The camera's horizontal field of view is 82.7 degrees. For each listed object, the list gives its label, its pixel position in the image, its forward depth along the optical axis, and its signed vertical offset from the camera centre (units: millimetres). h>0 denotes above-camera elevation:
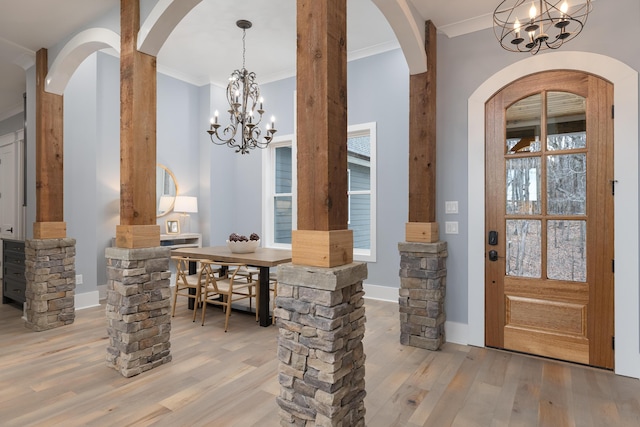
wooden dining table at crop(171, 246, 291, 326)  3586 -463
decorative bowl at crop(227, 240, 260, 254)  4070 -372
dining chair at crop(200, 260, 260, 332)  3609 -751
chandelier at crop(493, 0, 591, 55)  2850 +1583
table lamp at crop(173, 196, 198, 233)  5473 +138
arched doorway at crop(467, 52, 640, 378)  2617 +87
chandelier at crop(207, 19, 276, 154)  4156 +1440
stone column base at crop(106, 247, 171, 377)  2610 -703
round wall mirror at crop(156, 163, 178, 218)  5438 +375
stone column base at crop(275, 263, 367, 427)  1680 -639
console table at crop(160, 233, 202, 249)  5295 -402
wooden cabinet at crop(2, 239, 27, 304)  4414 -712
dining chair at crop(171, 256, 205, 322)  3877 -742
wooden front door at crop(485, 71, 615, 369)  2748 -44
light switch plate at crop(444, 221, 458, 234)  3326 -130
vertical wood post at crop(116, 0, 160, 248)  2709 +565
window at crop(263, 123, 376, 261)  4996 +368
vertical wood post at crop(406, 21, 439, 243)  3215 +551
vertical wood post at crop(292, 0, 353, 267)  1743 +392
